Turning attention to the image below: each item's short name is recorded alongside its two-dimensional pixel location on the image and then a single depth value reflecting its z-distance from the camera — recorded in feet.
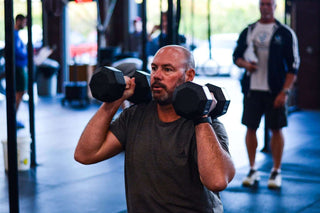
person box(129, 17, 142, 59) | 38.14
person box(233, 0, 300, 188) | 15.49
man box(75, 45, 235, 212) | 7.33
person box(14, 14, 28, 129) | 26.00
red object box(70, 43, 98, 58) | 48.16
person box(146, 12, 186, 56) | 18.76
